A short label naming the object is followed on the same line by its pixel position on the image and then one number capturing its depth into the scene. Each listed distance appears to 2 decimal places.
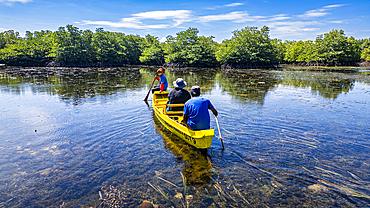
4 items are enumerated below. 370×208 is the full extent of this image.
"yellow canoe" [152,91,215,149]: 5.95
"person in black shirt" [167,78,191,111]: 8.04
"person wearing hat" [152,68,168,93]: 12.16
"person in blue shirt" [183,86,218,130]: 6.00
